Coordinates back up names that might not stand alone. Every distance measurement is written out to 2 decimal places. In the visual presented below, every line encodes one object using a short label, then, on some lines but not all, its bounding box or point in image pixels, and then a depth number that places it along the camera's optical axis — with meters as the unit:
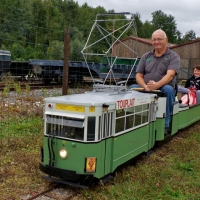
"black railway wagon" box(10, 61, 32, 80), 18.48
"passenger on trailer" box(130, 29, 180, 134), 6.18
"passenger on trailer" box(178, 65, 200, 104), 9.01
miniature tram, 4.13
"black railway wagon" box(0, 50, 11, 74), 17.59
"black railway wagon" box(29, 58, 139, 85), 17.50
